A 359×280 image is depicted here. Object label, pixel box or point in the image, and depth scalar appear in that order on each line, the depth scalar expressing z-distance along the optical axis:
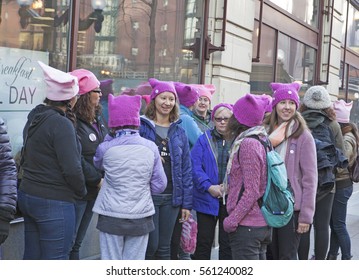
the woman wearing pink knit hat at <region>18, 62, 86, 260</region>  4.16
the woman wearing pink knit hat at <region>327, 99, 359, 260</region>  6.68
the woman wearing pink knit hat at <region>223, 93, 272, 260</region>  4.11
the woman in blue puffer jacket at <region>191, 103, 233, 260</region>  5.38
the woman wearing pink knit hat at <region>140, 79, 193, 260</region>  5.05
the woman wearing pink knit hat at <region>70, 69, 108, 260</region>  5.02
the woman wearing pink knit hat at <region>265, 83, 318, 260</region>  4.95
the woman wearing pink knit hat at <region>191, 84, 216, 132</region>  6.39
